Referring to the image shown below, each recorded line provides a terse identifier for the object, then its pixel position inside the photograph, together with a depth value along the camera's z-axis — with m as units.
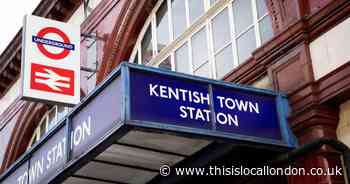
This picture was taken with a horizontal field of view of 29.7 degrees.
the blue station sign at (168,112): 8.54
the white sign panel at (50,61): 14.43
